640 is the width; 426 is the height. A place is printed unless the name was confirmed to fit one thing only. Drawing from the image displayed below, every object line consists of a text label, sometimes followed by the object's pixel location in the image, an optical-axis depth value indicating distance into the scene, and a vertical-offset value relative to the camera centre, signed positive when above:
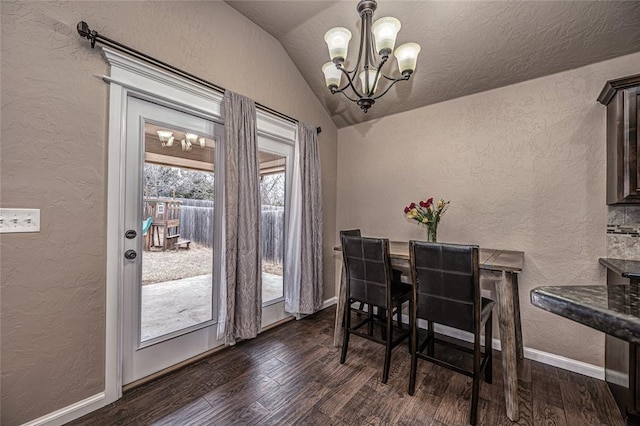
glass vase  2.44 -0.16
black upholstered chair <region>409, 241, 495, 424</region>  1.63 -0.56
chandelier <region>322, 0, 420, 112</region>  1.62 +1.12
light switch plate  1.37 -0.06
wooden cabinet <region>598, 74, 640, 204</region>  1.73 +0.56
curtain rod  1.56 +1.09
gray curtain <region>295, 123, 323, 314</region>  3.01 -0.13
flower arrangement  2.45 -0.01
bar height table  1.64 -0.70
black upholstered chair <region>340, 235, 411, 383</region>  2.01 -0.57
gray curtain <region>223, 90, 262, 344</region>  2.25 -0.08
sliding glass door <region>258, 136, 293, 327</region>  2.86 -0.05
